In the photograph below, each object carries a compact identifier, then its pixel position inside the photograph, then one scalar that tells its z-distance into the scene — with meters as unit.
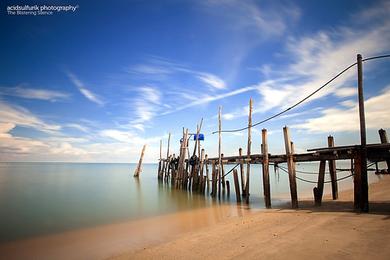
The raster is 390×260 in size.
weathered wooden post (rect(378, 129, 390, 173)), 12.57
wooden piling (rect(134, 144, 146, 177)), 32.80
